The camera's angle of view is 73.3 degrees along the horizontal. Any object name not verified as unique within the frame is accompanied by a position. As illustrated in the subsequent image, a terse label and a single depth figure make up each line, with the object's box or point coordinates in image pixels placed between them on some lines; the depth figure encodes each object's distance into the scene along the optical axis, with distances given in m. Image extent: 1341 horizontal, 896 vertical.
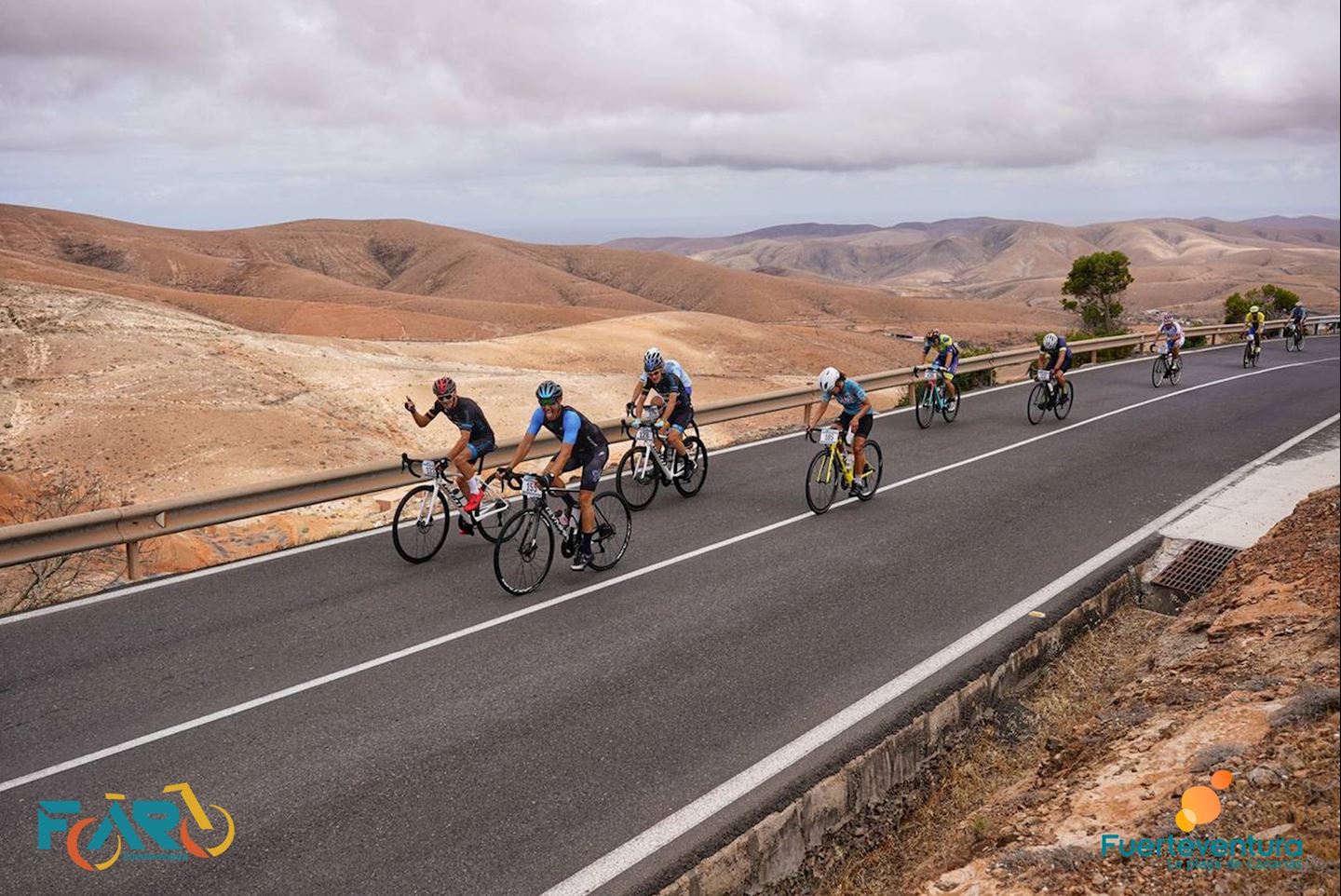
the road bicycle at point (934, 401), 17.34
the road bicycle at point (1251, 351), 26.94
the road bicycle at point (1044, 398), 17.64
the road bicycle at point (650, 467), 11.95
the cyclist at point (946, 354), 17.15
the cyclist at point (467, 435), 9.75
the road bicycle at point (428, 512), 9.70
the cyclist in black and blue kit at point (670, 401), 11.54
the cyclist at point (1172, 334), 22.47
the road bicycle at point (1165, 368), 22.78
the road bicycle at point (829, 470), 11.41
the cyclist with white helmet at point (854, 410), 11.17
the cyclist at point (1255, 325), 27.06
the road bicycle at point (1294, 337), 33.31
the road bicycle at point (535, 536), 8.64
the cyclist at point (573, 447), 8.73
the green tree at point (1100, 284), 56.59
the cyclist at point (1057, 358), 17.36
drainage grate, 8.69
